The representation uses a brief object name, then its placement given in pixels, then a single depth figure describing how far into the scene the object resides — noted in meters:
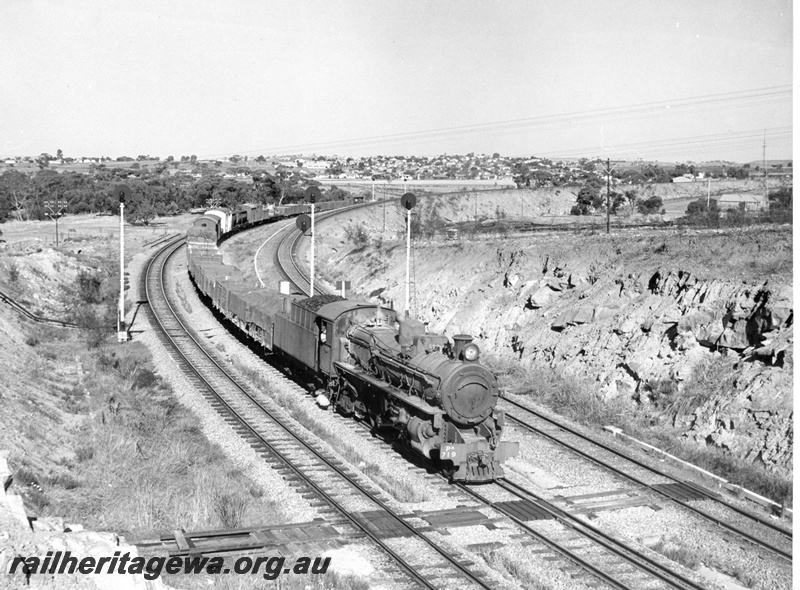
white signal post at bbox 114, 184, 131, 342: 33.97
